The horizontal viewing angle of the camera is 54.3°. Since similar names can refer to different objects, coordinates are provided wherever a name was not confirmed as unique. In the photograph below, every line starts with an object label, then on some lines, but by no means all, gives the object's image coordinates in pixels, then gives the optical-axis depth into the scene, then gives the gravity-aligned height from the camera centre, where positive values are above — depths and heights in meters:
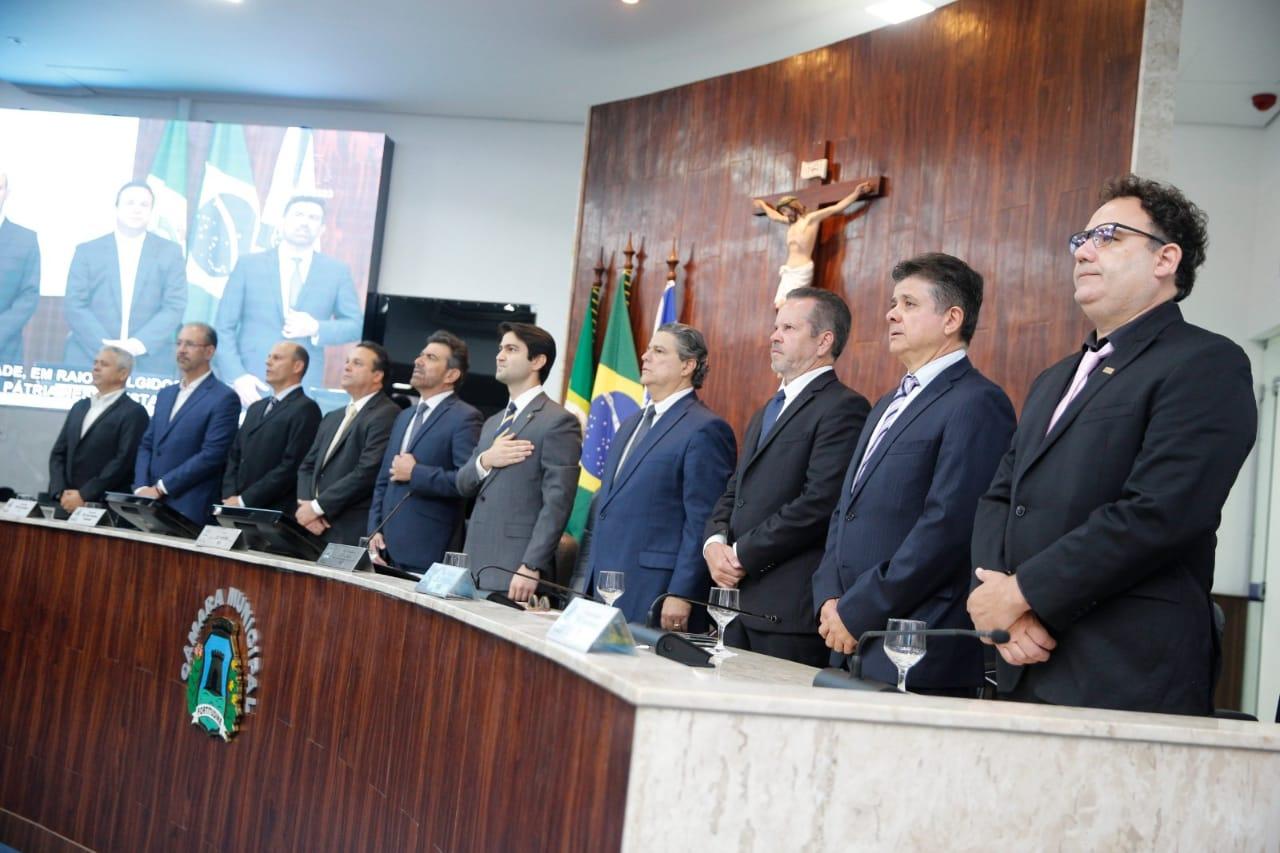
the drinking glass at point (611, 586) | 2.41 -0.18
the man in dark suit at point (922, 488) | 2.47 +0.08
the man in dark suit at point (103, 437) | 5.87 -0.01
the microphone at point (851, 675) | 1.63 -0.22
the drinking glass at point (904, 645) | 1.77 -0.17
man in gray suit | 4.08 -0.01
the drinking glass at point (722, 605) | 2.19 -0.17
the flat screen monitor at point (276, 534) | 3.26 -0.21
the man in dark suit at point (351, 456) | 4.85 +0.02
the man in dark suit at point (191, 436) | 5.50 +0.04
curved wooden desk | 1.38 -0.34
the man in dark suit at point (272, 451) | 5.25 +0.01
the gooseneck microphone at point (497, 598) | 2.65 -0.25
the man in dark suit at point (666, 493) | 3.68 +0.01
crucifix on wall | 5.06 +1.27
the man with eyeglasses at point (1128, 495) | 1.87 +0.08
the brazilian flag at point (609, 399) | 5.98 +0.46
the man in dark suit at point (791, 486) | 3.14 +0.07
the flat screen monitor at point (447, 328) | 7.79 +0.90
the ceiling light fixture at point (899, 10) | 5.34 +2.24
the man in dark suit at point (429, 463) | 4.56 +0.03
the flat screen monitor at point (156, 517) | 3.75 -0.23
